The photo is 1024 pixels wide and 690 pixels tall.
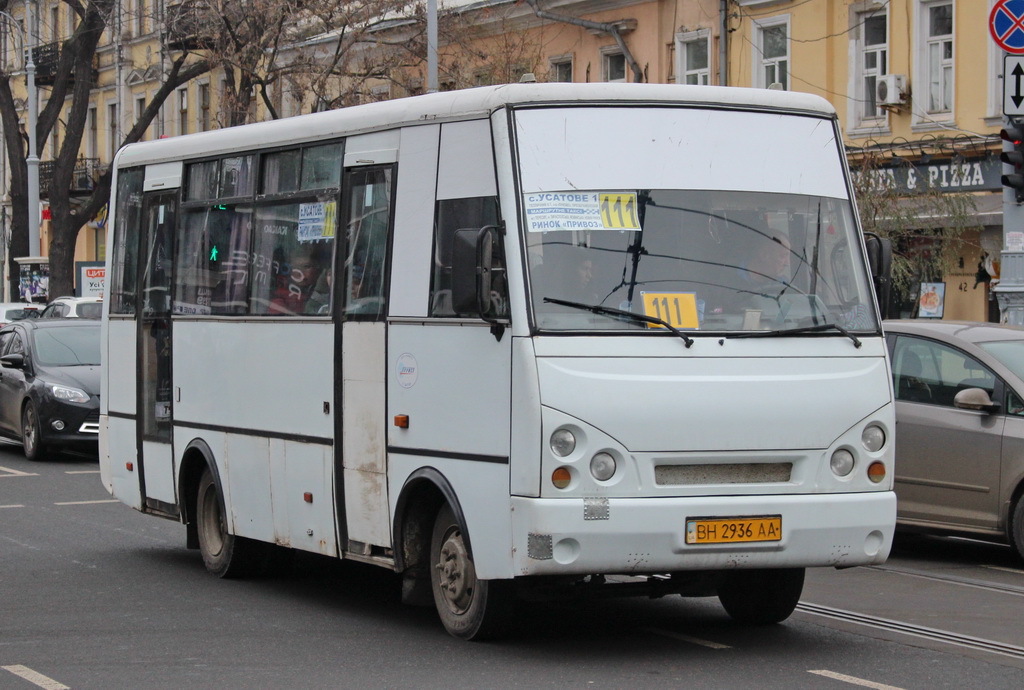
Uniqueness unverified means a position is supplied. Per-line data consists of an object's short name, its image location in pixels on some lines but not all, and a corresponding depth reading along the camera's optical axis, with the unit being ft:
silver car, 39.91
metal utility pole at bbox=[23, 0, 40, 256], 151.12
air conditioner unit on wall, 99.30
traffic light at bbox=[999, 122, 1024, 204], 56.75
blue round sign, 56.13
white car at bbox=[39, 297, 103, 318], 107.55
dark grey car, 68.90
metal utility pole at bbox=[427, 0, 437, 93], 95.04
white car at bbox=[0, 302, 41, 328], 127.13
